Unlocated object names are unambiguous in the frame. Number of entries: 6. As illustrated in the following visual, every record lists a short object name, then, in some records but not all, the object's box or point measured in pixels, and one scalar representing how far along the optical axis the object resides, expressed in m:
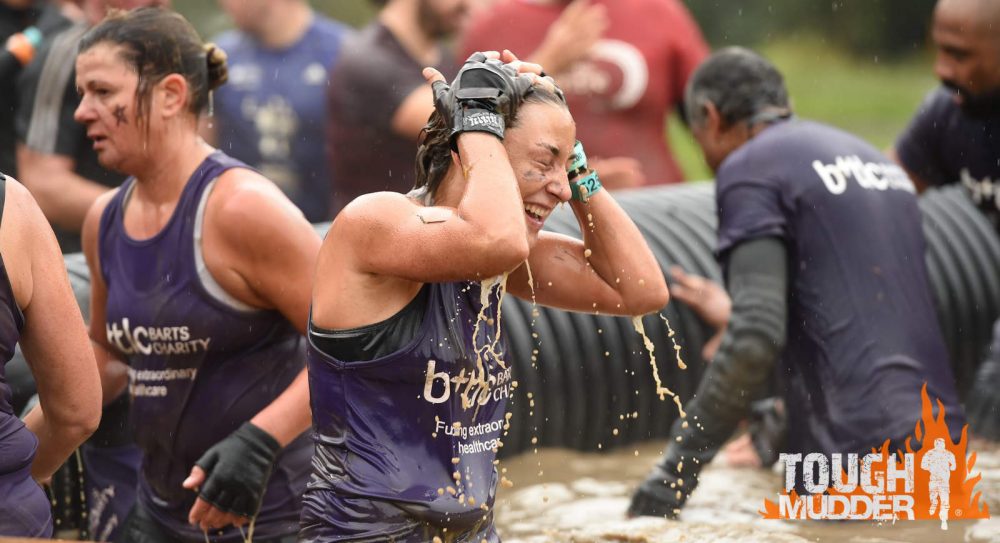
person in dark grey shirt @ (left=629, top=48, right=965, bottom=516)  9.87
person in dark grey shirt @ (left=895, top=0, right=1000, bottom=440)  11.79
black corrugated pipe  12.75
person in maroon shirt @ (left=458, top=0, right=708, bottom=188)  15.77
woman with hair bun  8.09
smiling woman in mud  6.64
